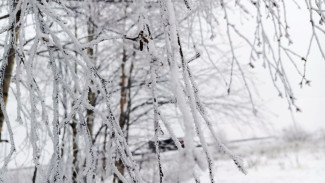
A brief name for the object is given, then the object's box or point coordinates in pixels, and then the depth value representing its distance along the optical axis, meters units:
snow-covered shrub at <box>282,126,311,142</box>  20.22
